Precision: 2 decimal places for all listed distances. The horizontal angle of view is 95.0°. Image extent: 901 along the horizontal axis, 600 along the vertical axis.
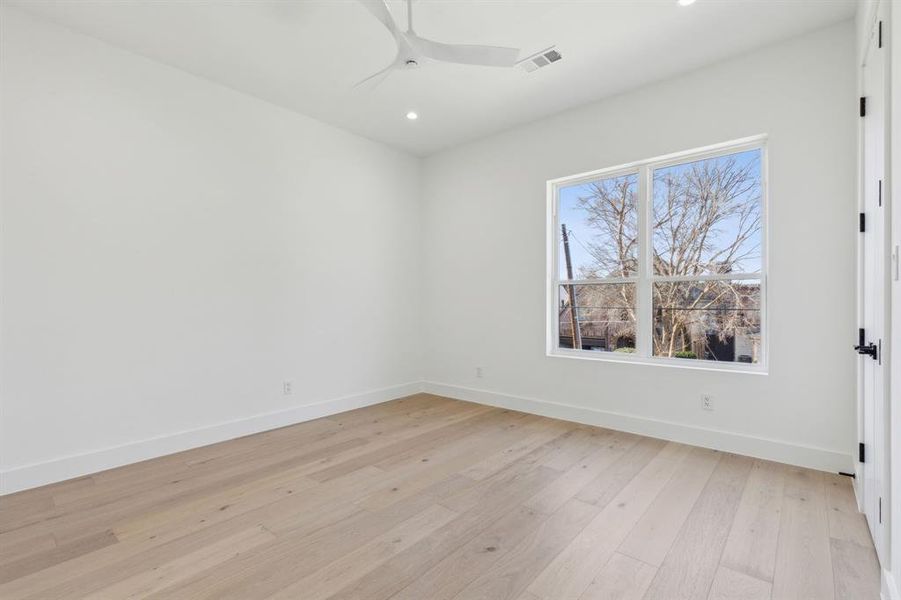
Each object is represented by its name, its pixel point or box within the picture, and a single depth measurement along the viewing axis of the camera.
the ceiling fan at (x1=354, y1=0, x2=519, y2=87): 2.26
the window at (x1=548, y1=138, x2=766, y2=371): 3.15
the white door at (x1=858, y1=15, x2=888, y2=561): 1.69
